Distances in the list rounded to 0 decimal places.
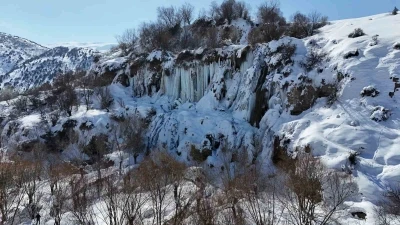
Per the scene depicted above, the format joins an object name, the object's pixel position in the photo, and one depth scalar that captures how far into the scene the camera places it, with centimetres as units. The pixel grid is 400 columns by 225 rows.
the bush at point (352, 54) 3125
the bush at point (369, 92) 2748
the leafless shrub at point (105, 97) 4534
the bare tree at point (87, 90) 4706
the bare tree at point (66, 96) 4578
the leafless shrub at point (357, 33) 3458
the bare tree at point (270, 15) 5233
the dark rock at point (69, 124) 4182
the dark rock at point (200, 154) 3353
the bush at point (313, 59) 3369
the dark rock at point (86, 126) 4102
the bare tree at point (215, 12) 6281
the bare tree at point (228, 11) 6062
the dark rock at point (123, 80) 5162
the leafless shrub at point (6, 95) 6798
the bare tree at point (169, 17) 6819
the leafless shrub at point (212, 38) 4766
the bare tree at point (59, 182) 2134
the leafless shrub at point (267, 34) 4412
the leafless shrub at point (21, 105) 5184
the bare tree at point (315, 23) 4227
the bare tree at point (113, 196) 1746
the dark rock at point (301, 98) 3059
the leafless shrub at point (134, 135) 3562
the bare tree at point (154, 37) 5484
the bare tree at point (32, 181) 2238
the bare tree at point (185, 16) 6850
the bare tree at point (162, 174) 2108
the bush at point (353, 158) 2147
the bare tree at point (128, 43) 6725
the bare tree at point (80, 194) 2030
